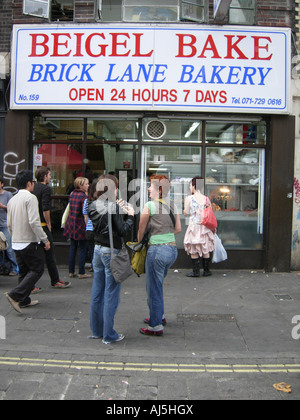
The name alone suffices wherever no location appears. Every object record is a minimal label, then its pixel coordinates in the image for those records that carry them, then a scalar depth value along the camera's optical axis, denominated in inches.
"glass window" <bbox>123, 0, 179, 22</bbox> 355.3
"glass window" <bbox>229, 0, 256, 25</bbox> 354.6
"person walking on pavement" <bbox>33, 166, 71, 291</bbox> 279.1
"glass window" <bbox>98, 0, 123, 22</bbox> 355.9
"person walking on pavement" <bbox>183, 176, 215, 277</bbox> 325.4
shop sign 342.3
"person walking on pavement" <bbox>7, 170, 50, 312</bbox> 239.3
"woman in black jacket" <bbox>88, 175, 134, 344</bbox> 190.1
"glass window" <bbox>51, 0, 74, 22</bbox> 358.6
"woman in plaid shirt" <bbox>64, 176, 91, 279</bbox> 315.9
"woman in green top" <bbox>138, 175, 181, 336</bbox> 206.8
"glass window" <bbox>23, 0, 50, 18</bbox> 353.4
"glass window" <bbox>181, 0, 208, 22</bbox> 352.5
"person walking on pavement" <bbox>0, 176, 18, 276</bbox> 325.7
